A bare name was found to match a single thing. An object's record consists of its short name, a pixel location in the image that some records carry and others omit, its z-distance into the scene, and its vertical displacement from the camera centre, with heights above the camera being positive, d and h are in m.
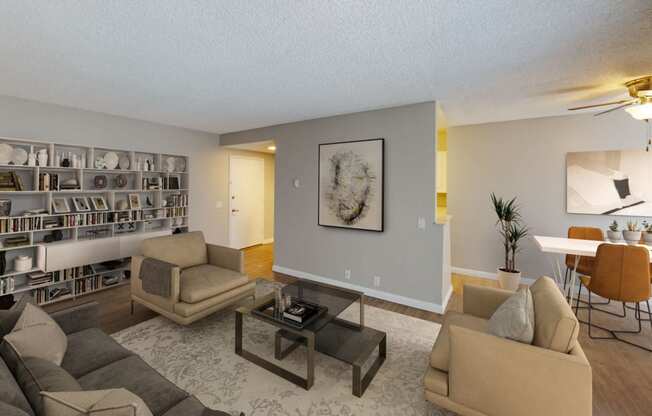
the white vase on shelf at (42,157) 3.31 +0.54
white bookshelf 3.28 -0.21
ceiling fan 2.44 +1.00
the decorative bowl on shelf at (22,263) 3.20 -0.74
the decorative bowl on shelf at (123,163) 4.12 +0.60
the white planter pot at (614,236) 3.10 -0.37
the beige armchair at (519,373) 1.31 -0.88
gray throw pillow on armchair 1.48 -0.67
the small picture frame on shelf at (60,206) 3.52 -0.06
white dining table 2.82 -0.47
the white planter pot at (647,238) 2.95 -0.37
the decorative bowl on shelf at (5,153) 3.08 +0.55
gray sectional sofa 1.01 -0.90
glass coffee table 1.96 -1.11
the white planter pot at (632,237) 2.96 -0.36
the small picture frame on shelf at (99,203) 3.89 -0.02
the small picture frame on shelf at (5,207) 3.16 -0.08
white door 5.86 +0.02
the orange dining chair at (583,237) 3.46 -0.44
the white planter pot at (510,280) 3.78 -1.08
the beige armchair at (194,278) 2.59 -0.83
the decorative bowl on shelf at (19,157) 3.20 +0.53
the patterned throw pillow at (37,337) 1.27 -0.68
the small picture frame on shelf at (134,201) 4.24 +0.01
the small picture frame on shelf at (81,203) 3.71 -0.02
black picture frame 3.56 +0.23
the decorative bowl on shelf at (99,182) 3.89 +0.29
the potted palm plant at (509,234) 3.81 -0.46
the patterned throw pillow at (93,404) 0.83 -0.65
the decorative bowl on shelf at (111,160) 3.97 +0.62
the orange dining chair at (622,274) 2.52 -0.68
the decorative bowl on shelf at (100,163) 3.87 +0.55
